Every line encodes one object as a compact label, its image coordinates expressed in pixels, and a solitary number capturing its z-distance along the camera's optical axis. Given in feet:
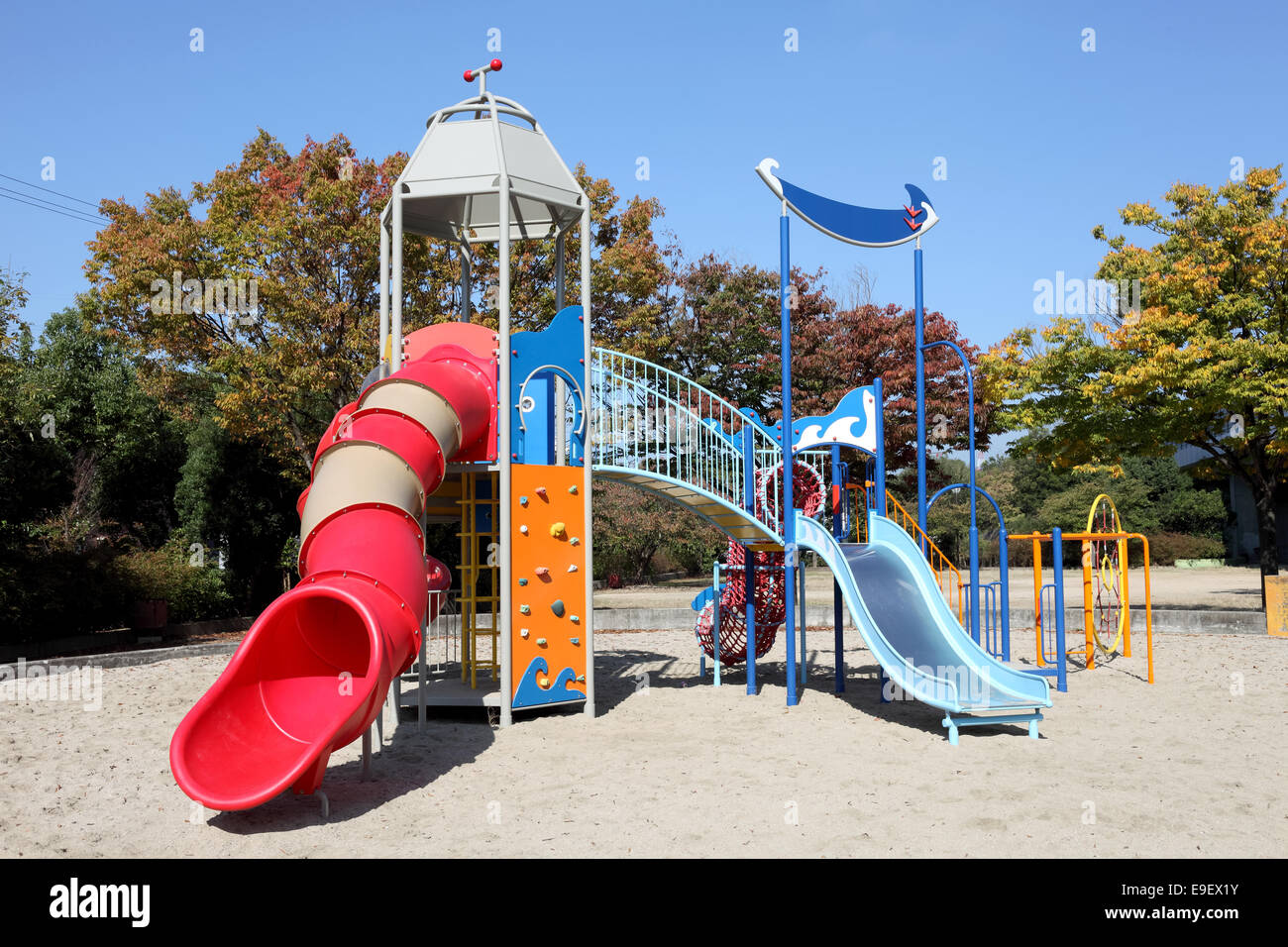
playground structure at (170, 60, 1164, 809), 22.48
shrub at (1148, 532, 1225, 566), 128.88
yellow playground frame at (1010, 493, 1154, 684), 40.04
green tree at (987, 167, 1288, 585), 56.95
